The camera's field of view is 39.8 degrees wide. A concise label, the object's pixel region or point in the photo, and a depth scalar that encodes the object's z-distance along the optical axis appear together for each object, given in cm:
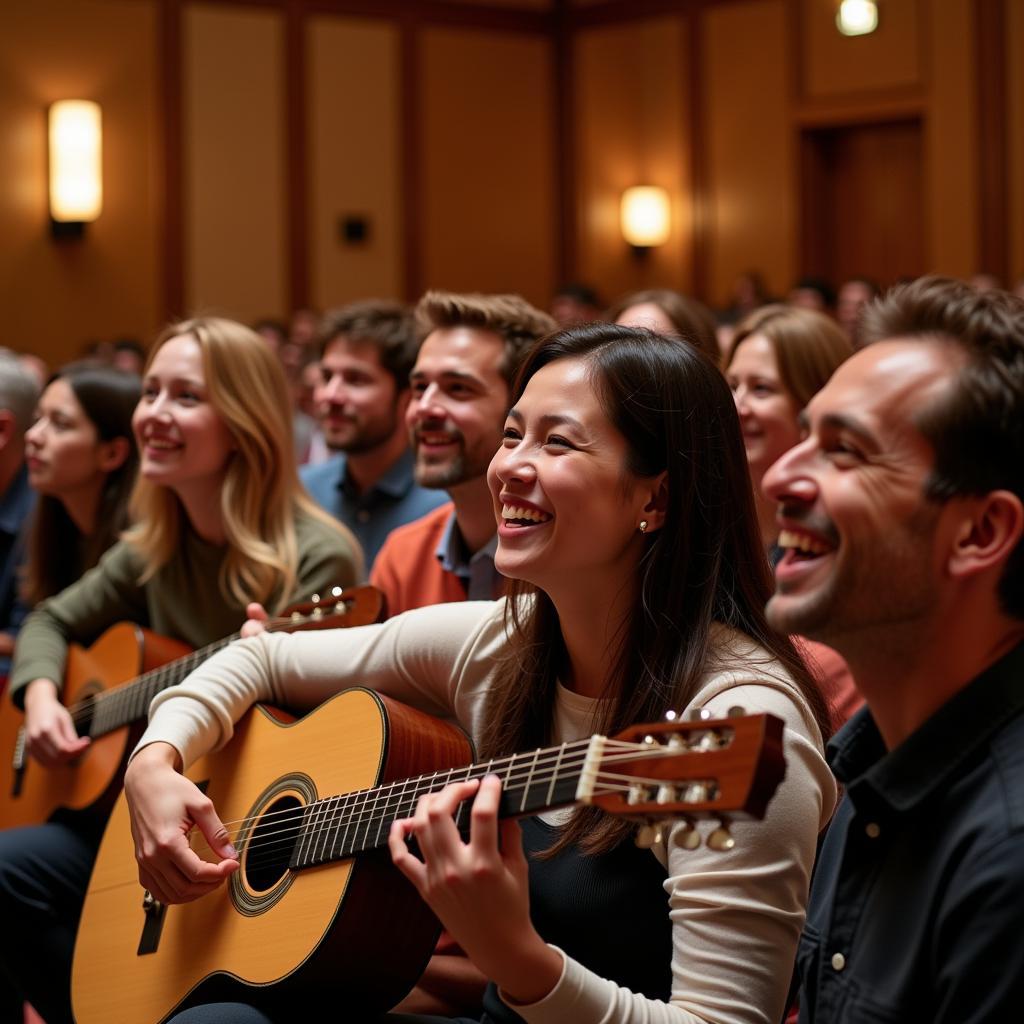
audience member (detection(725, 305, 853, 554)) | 291
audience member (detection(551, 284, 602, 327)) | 764
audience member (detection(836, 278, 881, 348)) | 695
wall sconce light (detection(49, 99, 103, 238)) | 771
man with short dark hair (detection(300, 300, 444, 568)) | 369
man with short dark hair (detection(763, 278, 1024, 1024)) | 112
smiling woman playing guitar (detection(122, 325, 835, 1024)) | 133
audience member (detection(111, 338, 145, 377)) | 687
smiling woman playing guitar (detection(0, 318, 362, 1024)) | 277
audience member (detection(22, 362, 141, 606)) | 334
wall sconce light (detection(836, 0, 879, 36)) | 764
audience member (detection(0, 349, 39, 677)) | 360
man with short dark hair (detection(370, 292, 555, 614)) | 279
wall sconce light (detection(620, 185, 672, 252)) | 883
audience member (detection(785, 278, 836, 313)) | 701
